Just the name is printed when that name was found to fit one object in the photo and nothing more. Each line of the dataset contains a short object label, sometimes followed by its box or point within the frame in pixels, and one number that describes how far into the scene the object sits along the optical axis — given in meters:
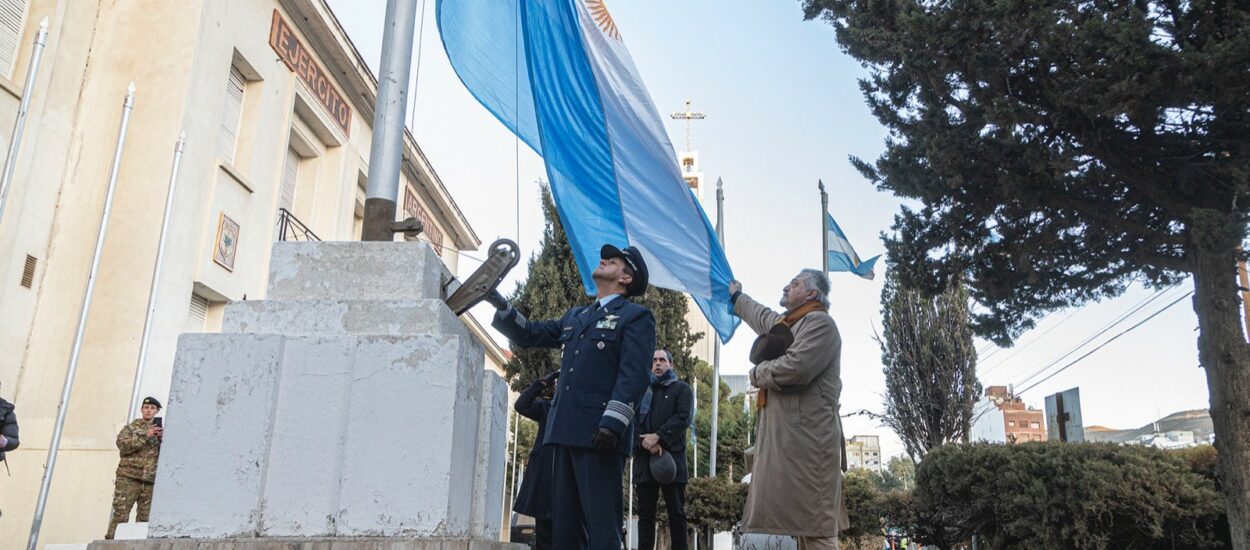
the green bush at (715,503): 11.30
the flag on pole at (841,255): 16.52
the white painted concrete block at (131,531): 7.14
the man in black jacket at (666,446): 7.55
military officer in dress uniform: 4.13
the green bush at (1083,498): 7.49
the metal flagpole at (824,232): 16.16
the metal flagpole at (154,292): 11.37
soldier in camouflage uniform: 9.78
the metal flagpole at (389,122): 4.18
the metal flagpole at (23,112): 9.21
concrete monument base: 3.45
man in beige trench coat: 5.27
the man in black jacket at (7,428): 8.27
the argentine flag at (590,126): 5.86
